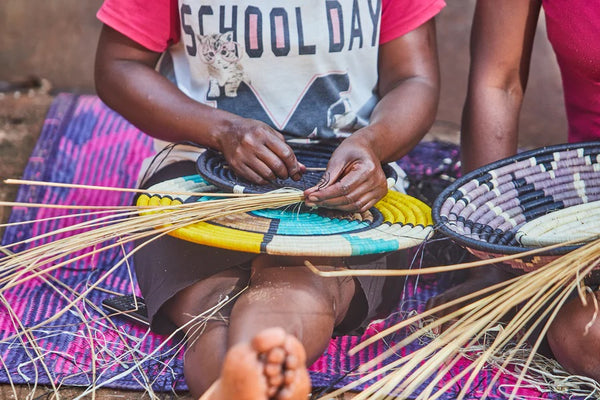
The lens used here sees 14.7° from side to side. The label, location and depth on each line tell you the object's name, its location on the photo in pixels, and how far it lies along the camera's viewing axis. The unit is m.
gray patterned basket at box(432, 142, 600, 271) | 2.46
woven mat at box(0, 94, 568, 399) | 2.52
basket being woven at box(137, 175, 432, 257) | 2.40
